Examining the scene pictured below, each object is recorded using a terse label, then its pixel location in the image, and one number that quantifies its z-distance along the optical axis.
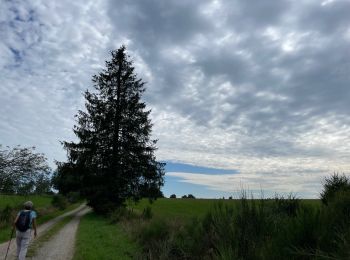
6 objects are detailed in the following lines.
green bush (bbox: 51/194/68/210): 61.70
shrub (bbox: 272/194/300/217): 11.23
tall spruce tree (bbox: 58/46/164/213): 39.56
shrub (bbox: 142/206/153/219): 28.42
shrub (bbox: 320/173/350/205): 12.91
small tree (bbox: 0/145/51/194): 27.78
